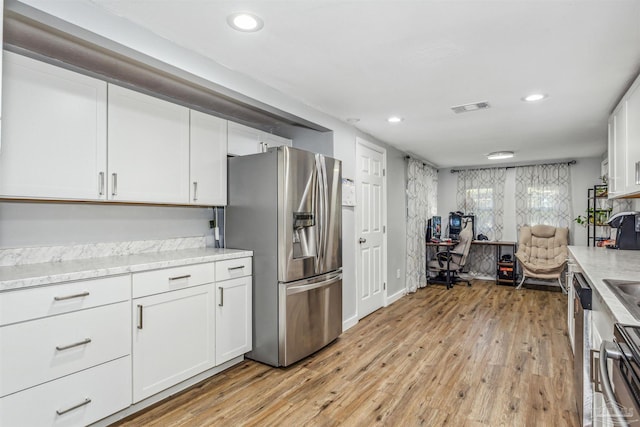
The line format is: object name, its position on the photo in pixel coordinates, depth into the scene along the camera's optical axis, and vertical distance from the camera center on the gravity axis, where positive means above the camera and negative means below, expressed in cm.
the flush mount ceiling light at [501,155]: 538 +93
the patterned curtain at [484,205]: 658 +17
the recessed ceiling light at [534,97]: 287 +99
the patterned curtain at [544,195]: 604 +34
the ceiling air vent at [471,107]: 311 +99
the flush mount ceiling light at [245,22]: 177 +101
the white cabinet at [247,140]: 297 +67
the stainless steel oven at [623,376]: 89 -45
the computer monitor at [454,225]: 675 -21
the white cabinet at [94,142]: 177 +44
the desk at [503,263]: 602 -86
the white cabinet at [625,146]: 237 +52
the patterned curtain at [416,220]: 545 -10
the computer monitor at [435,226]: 652 -24
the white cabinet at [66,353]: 158 -70
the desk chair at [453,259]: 583 -77
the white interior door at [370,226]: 405 -15
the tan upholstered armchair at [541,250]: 548 -60
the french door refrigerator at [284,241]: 270 -22
